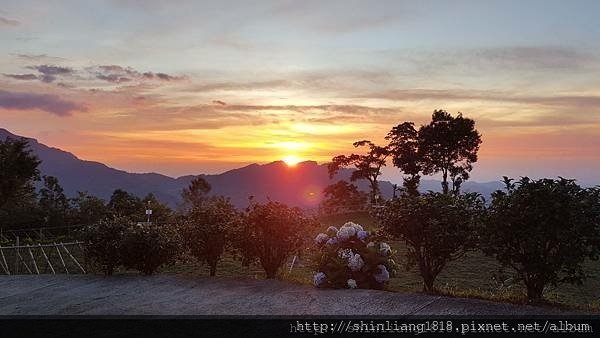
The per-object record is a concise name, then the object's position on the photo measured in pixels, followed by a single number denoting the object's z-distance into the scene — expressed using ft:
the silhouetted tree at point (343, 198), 223.71
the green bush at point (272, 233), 33.40
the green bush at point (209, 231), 36.40
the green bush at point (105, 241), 35.45
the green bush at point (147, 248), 34.86
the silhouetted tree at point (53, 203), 132.98
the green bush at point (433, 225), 26.25
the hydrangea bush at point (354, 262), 27.20
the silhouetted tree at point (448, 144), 177.99
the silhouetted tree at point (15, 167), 126.52
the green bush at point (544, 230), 22.65
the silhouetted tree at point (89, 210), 133.28
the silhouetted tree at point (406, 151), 182.70
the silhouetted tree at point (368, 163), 196.98
